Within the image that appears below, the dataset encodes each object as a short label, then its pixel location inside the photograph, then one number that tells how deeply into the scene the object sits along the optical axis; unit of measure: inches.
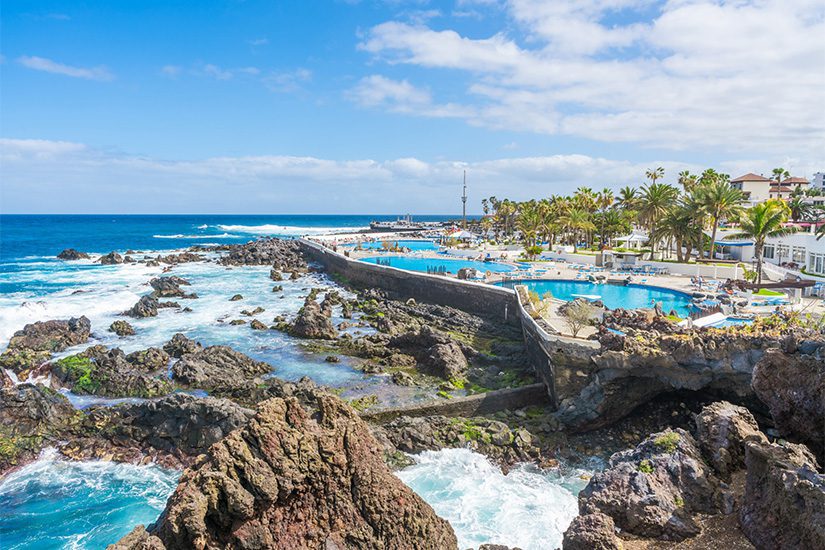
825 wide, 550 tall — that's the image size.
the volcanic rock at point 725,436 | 489.4
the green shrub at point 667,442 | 476.1
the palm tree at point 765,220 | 1370.6
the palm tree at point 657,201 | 2023.9
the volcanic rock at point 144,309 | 1487.5
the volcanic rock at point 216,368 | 924.6
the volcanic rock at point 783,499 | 346.0
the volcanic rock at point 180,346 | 1100.5
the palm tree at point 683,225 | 1806.1
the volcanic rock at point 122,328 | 1288.1
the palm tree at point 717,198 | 1694.1
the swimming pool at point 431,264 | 1968.5
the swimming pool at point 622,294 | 1290.6
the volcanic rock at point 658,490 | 423.8
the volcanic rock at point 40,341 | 999.6
